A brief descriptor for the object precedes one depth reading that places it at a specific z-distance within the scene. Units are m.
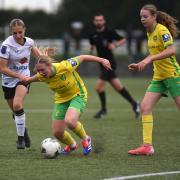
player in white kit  19.59
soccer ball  18.02
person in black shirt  30.08
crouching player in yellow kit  17.92
